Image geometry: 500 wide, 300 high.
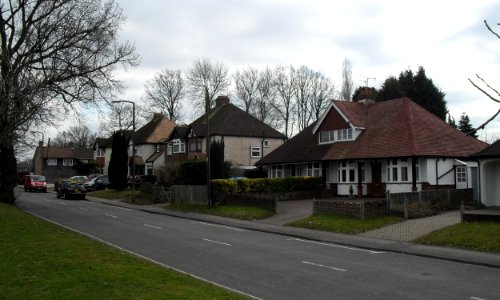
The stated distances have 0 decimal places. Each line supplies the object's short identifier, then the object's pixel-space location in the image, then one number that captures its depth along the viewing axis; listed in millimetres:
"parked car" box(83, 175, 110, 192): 55938
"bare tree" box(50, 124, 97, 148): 124688
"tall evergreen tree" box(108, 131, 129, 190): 50291
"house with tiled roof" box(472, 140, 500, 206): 25016
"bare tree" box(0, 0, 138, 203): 27359
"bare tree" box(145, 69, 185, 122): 83938
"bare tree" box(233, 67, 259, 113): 78438
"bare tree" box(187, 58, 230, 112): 75250
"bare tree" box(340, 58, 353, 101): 72562
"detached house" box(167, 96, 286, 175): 53875
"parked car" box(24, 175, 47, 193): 58781
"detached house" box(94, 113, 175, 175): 67938
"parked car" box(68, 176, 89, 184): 59266
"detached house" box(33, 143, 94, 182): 94450
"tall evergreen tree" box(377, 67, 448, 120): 51844
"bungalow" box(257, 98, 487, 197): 31391
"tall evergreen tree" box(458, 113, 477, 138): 51156
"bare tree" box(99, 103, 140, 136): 83062
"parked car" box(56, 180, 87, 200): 44281
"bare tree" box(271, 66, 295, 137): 75500
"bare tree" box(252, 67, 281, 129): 77812
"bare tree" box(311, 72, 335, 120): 73812
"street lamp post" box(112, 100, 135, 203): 38812
